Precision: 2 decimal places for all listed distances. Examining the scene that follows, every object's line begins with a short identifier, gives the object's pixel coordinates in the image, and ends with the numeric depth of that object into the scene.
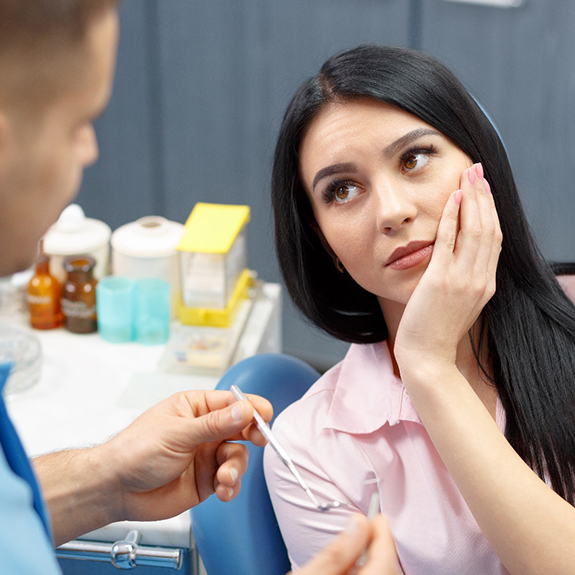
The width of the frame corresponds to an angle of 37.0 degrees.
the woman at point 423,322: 1.15
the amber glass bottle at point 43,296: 1.92
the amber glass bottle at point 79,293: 1.91
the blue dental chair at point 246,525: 1.25
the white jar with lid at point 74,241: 1.91
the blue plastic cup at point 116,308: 1.88
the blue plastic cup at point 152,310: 1.90
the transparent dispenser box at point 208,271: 1.88
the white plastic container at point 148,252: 1.92
